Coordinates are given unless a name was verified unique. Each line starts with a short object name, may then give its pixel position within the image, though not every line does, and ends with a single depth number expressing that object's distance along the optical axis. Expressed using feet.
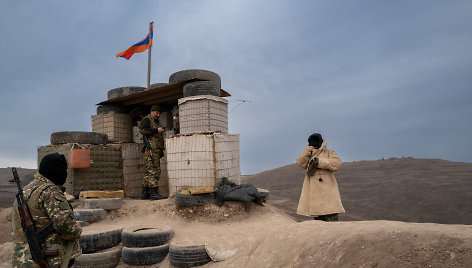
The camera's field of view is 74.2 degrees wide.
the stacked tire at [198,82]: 28.07
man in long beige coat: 18.58
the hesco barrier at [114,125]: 35.19
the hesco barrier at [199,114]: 27.37
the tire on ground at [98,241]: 20.54
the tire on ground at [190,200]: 24.39
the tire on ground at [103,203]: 25.73
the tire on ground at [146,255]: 19.19
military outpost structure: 25.71
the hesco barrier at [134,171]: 31.60
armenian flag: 38.68
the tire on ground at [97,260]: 19.39
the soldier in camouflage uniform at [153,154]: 28.60
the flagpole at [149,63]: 37.22
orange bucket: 28.09
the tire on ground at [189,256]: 17.51
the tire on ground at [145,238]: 19.84
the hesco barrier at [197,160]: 25.43
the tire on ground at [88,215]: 24.29
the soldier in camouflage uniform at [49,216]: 11.21
